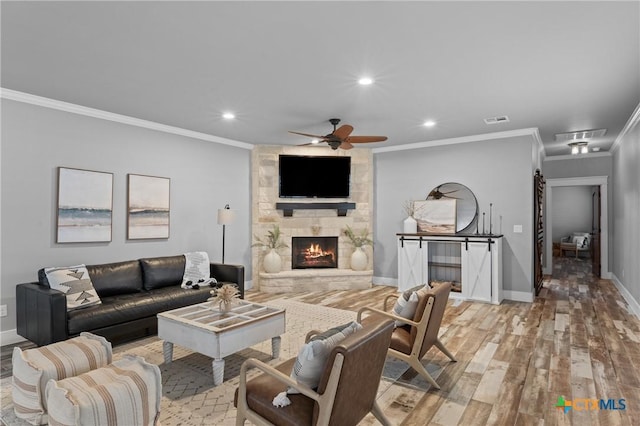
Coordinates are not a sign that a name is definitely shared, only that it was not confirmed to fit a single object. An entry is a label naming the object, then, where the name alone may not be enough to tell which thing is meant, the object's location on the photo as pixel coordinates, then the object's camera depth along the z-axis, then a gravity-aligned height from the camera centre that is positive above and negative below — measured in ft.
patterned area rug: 8.30 -4.60
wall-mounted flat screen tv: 22.80 +2.72
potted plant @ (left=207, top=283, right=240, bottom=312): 11.42 -2.55
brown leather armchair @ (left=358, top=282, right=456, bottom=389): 9.50 -3.04
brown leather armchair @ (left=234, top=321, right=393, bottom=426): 5.69 -3.05
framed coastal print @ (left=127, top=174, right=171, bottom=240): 16.65 +0.46
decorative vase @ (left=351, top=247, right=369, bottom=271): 22.49 -2.64
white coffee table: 9.81 -3.26
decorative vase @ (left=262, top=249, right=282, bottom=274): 21.66 -2.73
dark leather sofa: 11.20 -3.10
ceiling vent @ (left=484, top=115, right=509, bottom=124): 16.57 +4.82
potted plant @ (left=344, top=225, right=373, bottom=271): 22.50 -1.63
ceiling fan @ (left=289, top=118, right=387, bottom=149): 15.34 +3.60
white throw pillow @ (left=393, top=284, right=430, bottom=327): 9.98 -2.42
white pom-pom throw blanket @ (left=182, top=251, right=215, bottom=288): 16.33 -2.42
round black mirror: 20.74 +1.13
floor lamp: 19.06 +0.08
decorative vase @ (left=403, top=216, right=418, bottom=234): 21.53 -0.38
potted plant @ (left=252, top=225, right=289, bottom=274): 21.68 -1.77
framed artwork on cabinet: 21.09 +0.24
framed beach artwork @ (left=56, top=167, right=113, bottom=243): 14.29 +0.43
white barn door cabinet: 18.64 -2.39
